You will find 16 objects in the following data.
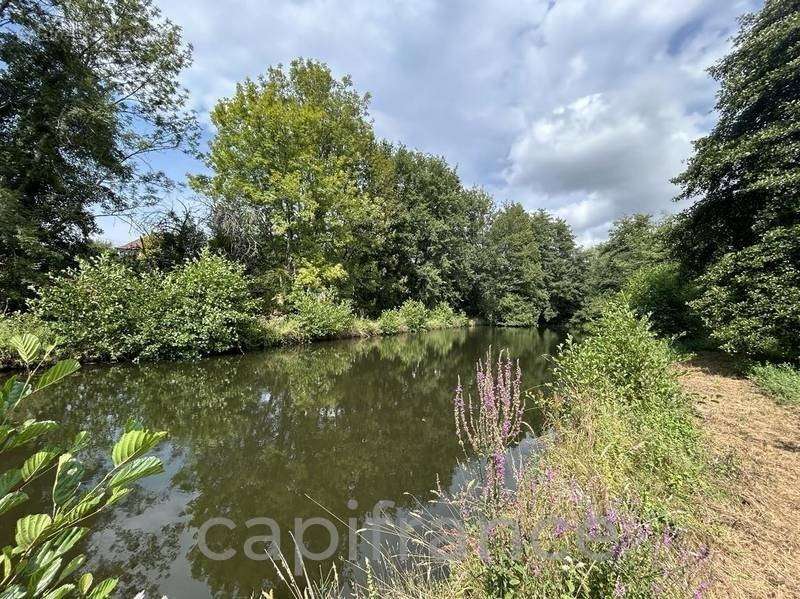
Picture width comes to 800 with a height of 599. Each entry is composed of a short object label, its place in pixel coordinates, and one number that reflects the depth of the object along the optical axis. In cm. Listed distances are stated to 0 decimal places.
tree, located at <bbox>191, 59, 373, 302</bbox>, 1847
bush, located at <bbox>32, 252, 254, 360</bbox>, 1063
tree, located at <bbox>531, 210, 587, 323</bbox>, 3712
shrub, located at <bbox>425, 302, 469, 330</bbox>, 2847
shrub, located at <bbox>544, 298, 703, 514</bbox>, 362
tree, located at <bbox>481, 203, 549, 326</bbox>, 3600
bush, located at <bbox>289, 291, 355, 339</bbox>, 1762
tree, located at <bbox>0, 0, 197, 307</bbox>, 1111
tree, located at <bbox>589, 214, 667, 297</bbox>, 2909
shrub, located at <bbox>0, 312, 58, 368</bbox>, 882
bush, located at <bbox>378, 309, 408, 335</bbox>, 2334
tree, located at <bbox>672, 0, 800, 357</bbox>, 834
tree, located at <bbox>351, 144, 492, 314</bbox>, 2536
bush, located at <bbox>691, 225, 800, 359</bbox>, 809
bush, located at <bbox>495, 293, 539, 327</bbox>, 3634
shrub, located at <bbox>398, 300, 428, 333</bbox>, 2564
